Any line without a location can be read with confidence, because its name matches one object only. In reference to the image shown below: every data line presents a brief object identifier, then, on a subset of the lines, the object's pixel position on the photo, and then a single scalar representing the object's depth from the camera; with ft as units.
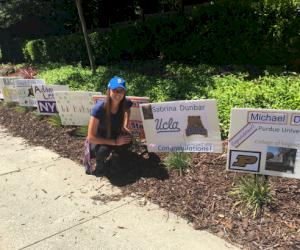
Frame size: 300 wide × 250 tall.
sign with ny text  16.23
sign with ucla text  10.35
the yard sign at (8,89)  20.37
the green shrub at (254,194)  8.27
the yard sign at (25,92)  18.20
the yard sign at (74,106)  14.25
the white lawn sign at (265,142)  8.25
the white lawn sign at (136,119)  11.82
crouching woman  10.76
